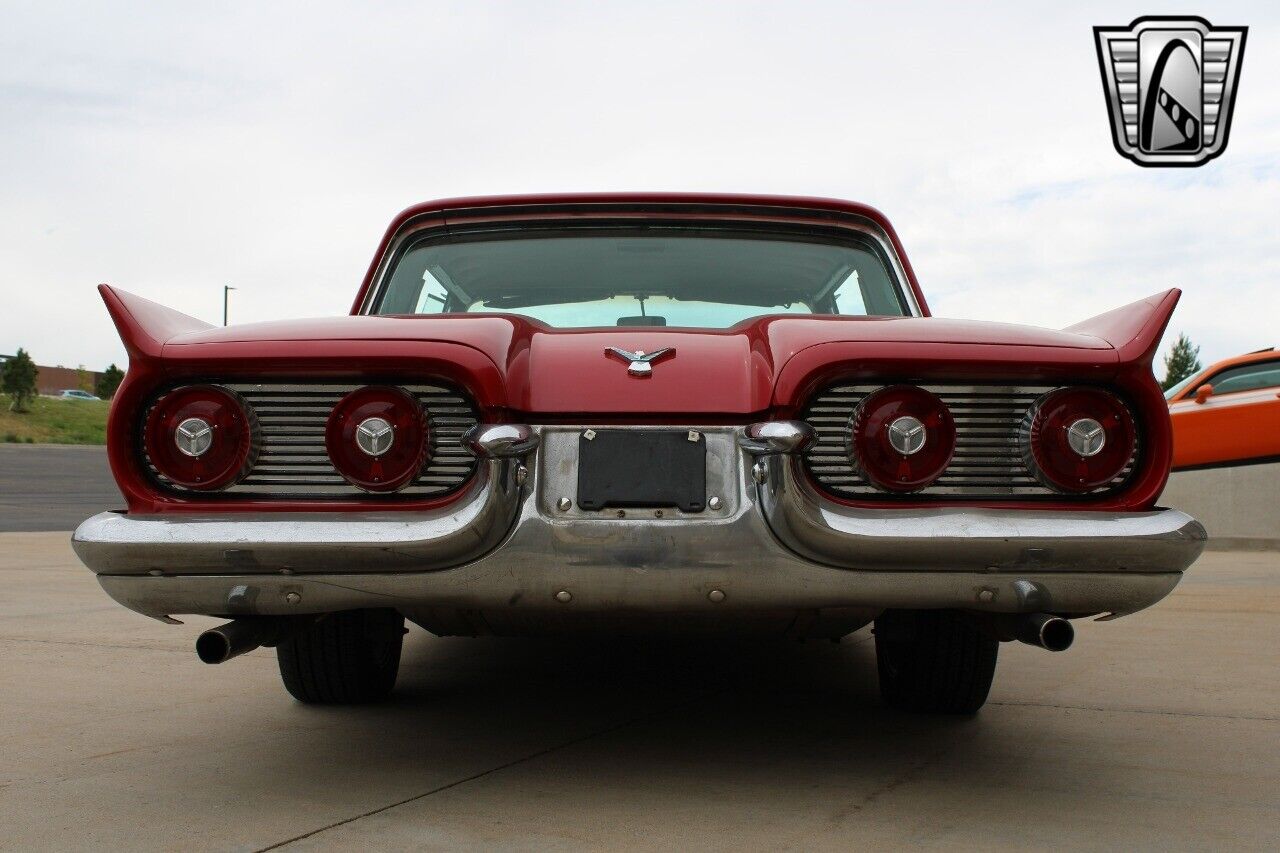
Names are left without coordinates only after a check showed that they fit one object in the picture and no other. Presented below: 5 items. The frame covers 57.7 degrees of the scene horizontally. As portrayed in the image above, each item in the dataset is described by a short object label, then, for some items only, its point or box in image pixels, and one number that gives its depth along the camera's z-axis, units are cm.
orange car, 1065
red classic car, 231
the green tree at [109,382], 6097
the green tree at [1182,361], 6600
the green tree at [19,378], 5206
